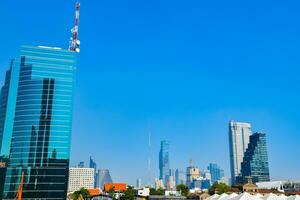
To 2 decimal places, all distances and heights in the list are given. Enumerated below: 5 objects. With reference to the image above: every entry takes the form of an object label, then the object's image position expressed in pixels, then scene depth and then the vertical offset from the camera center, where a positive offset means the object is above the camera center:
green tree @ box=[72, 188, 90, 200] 168.50 -4.22
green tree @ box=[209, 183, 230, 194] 155.12 -0.45
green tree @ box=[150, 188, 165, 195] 189.80 -2.92
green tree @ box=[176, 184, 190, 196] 176.60 -1.61
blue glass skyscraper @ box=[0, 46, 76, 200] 136.50 +21.99
